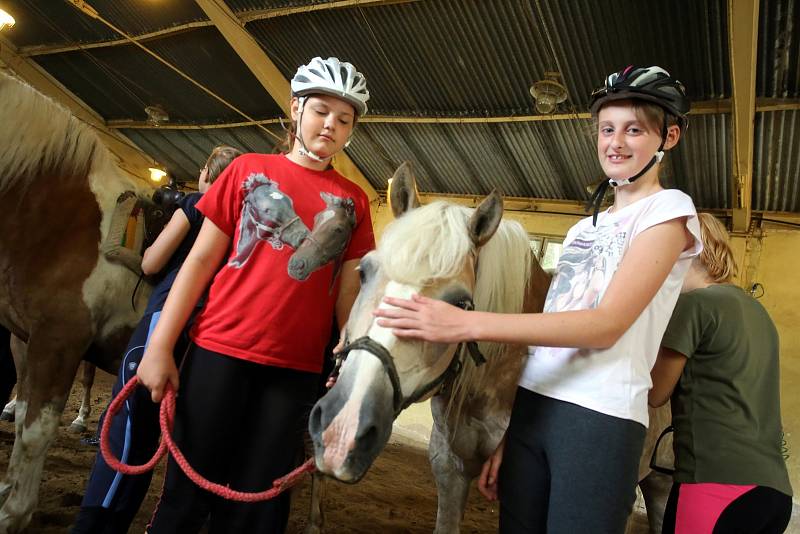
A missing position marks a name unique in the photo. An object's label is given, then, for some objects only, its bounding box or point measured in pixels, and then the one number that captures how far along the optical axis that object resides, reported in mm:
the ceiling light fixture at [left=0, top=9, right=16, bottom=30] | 5453
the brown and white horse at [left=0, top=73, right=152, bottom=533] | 2045
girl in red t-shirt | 1338
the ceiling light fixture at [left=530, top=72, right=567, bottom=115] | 5133
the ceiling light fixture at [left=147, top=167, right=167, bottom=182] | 9666
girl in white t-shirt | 1062
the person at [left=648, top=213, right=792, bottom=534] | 1413
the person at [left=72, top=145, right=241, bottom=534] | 1545
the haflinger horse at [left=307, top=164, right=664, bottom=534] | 1069
